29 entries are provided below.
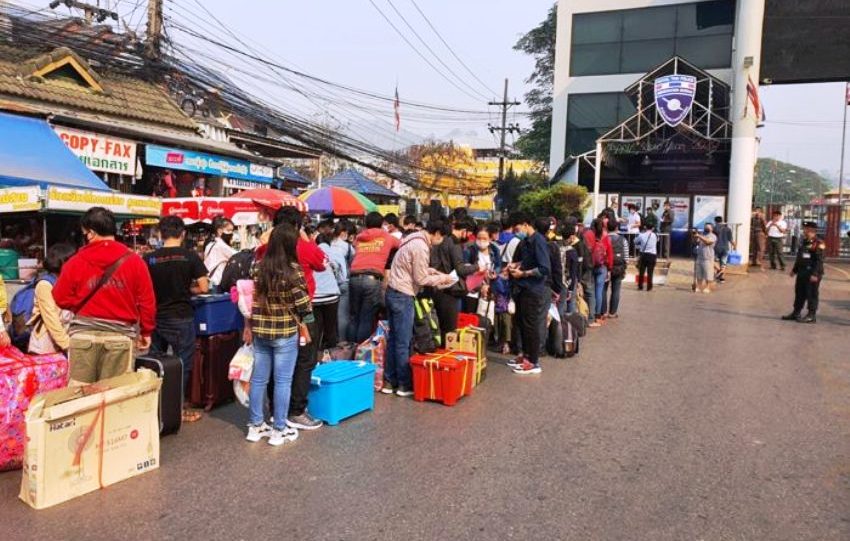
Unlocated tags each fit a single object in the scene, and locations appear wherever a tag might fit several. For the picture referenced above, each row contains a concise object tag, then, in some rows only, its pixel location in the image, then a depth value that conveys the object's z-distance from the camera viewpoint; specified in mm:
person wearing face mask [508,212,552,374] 7250
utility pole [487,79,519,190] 44162
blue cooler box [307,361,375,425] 5534
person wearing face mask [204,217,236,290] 7383
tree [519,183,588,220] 20766
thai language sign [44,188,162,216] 7633
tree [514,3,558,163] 36469
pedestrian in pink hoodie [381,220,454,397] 6340
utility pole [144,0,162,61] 15297
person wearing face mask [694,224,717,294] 15234
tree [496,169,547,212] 37125
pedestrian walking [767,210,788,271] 20188
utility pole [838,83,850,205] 27953
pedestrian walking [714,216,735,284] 17234
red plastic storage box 6215
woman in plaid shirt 4840
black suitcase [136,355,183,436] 4980
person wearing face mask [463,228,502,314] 8617
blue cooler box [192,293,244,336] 5785
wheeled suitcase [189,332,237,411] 5832
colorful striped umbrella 13664
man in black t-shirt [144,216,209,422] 5242
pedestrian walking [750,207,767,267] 21844
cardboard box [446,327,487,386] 7125
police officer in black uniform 11516
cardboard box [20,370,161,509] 3830
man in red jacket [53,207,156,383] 4480
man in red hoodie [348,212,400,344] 7461
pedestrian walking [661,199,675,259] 20812
